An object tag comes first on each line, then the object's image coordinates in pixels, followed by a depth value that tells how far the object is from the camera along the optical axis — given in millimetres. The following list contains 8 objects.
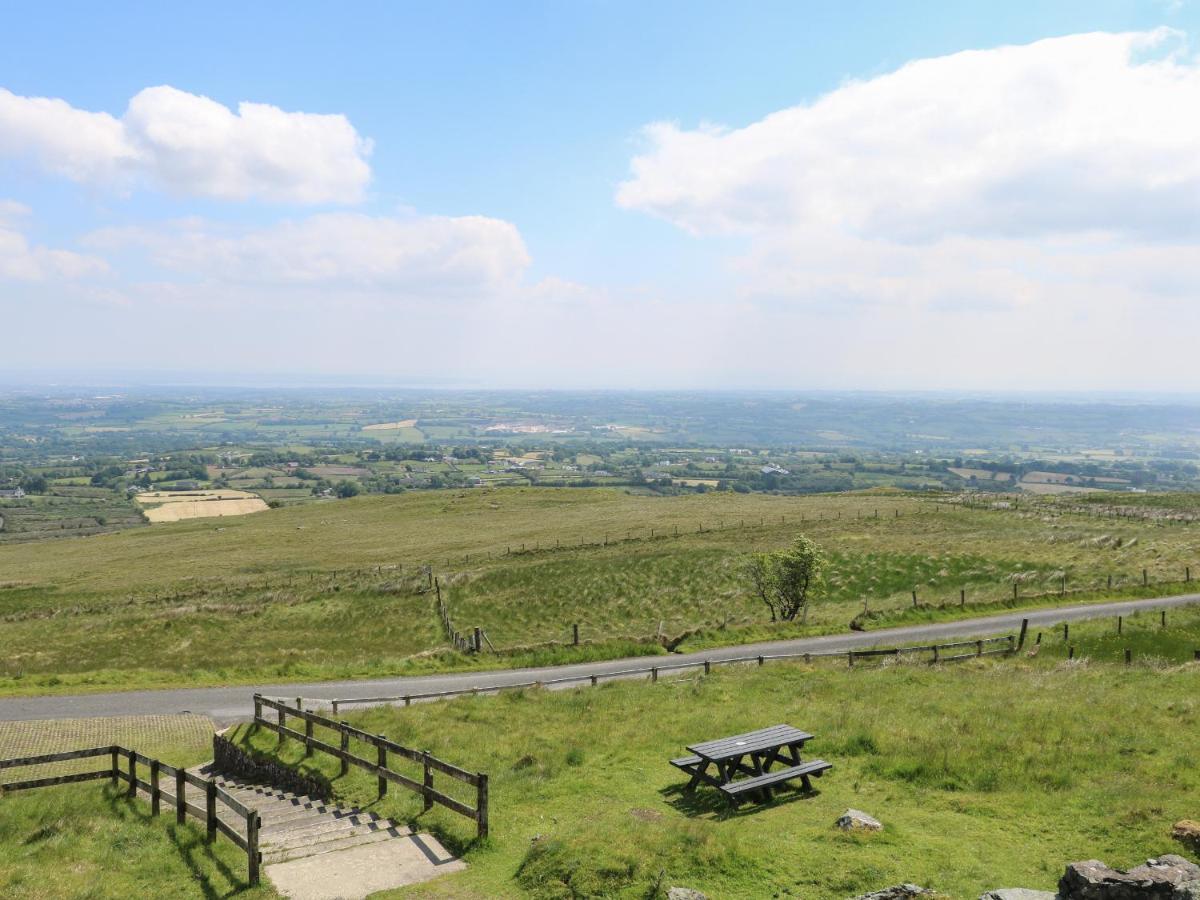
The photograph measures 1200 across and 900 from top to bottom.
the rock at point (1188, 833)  10875
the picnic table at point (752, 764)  14227
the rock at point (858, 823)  12258
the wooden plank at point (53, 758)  15151
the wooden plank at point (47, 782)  15781
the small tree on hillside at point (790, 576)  38125
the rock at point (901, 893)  9633
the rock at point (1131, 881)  8258
